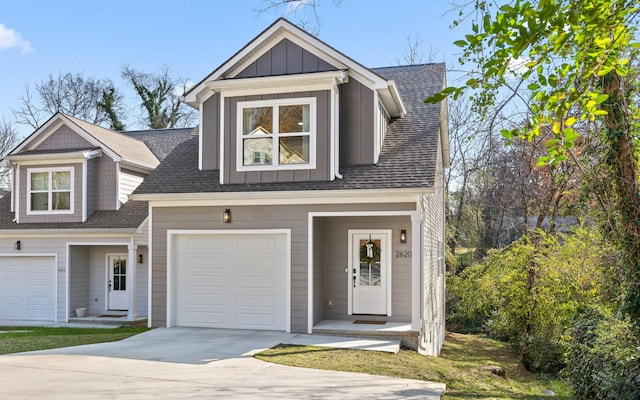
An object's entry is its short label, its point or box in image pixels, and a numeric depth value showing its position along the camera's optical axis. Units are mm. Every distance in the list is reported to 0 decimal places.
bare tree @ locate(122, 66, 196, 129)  36500
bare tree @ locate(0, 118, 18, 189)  34938
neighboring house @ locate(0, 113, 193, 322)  16609
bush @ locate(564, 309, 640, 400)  6832
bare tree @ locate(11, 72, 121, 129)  36500
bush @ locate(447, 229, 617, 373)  9109
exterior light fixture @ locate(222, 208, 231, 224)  11789
